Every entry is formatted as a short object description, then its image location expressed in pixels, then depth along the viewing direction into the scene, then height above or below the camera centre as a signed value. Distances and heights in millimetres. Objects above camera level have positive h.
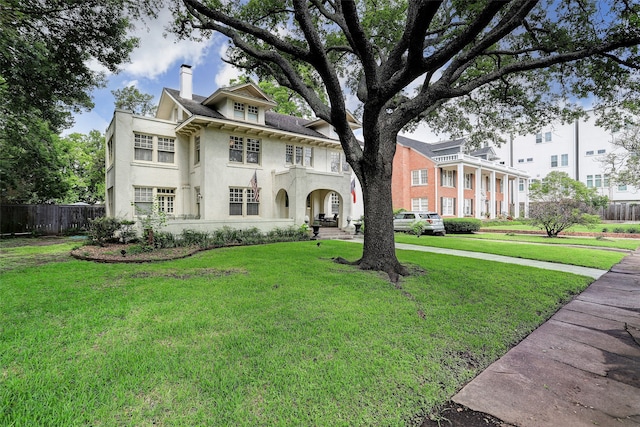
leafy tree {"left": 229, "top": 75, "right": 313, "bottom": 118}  26383 +10674
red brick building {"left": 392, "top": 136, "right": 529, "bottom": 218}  27875 +3310
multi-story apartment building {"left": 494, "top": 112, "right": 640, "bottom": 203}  33594 +7341
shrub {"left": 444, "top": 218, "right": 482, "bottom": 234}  21170 -1018
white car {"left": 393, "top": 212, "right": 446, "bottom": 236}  18531 -677
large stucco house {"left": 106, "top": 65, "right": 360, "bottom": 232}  14055 +2611
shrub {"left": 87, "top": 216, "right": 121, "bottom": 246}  11148 -626
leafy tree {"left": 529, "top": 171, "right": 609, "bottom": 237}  16984 +312
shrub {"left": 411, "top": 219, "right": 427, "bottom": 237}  16359 -889
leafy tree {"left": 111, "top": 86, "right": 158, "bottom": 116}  32812 +13283
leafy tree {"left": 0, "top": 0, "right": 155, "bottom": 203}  8891 +5710
